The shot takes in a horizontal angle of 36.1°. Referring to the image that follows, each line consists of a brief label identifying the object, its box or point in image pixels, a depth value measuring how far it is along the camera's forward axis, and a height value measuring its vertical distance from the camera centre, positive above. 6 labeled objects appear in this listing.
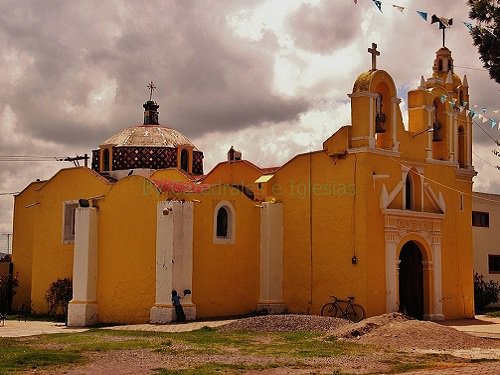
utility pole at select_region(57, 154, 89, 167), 33.94 +5.09
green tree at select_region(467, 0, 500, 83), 18.61 +5.92
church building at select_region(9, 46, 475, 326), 23.81 +1.41
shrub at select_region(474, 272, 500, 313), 31.80 -0.62
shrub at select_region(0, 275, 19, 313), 30.94 -0.76
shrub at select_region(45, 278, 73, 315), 27.12 -0.82
